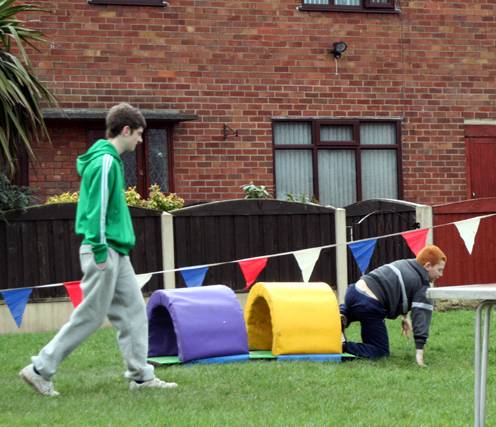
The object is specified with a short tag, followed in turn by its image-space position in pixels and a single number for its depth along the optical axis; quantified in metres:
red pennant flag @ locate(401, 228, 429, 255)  14.88
